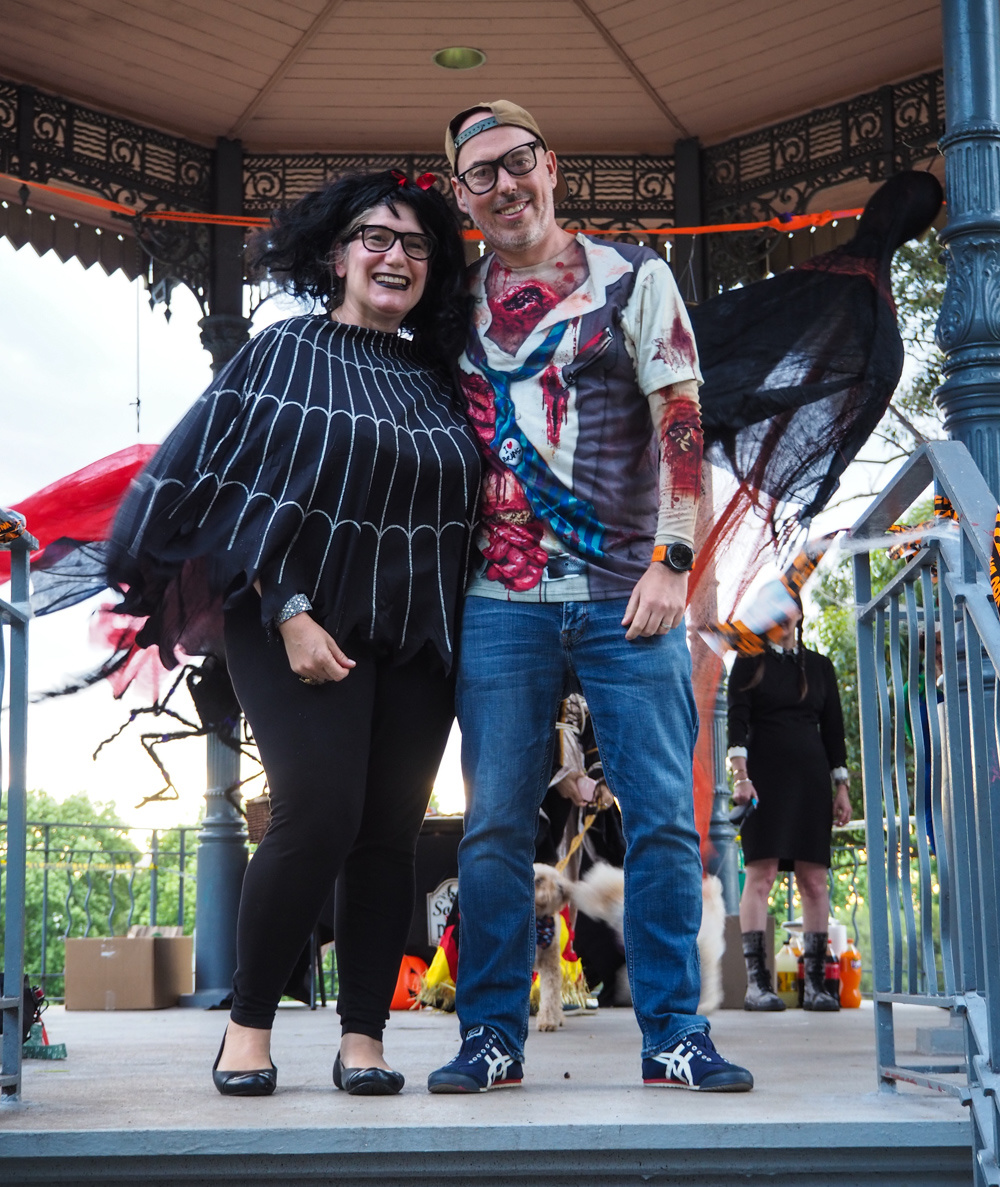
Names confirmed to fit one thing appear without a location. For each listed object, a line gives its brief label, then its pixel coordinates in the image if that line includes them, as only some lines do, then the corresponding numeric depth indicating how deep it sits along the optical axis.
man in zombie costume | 2.51
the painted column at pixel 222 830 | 6.14
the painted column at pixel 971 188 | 3.51
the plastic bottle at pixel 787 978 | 6.31
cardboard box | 6.28
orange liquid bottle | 6.45
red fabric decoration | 4.06
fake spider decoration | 4.42
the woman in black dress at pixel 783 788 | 5.91
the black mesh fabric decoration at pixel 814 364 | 4.35
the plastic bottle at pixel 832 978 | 5.95
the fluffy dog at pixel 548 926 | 4.73
